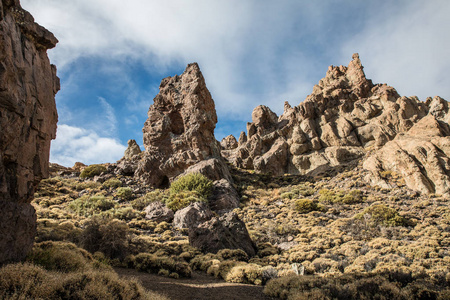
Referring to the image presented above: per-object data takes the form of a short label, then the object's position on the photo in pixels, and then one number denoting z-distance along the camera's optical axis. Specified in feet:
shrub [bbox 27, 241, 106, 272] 28.55
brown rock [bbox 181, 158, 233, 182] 109.81
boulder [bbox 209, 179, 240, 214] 91.86
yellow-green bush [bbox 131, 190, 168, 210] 90.99
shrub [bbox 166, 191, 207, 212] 83.10
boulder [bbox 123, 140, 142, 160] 166.65
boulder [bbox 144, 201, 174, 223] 75.41
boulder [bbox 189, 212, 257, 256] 51.44
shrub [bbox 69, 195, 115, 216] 81.87
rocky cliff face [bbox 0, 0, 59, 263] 26.43
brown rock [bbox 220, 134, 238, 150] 228.06
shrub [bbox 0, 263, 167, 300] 18.93
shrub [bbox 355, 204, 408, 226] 62.54
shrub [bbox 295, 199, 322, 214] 82.12
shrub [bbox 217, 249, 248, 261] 46.16
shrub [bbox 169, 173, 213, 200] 95.63
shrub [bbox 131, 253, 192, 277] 38.60
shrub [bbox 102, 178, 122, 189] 113.19
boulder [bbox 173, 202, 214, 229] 68.59
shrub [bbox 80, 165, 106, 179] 131.97
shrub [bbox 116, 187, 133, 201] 100.12
